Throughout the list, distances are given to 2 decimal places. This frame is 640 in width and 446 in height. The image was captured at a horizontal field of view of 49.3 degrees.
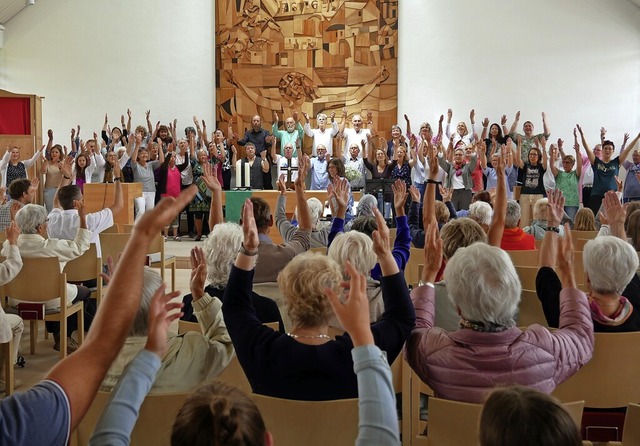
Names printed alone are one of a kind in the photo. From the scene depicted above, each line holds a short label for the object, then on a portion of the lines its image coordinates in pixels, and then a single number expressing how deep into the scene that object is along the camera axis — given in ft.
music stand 32.40
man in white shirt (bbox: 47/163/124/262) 18.60
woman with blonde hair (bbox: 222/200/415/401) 6.76
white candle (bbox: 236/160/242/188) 37.35
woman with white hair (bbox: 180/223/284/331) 10.87
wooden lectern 33.81
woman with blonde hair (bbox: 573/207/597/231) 18.66
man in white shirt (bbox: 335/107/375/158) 41.93
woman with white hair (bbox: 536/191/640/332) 8.82
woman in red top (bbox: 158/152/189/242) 38.52
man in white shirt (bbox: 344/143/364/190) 36.94
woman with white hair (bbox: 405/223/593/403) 6.85
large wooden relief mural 44.01
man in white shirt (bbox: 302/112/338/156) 42.37
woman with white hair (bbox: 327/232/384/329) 9.79
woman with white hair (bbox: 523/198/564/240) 18.62
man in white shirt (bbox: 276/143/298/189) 37.65
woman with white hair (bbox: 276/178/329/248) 15.61
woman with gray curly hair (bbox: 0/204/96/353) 15.67
